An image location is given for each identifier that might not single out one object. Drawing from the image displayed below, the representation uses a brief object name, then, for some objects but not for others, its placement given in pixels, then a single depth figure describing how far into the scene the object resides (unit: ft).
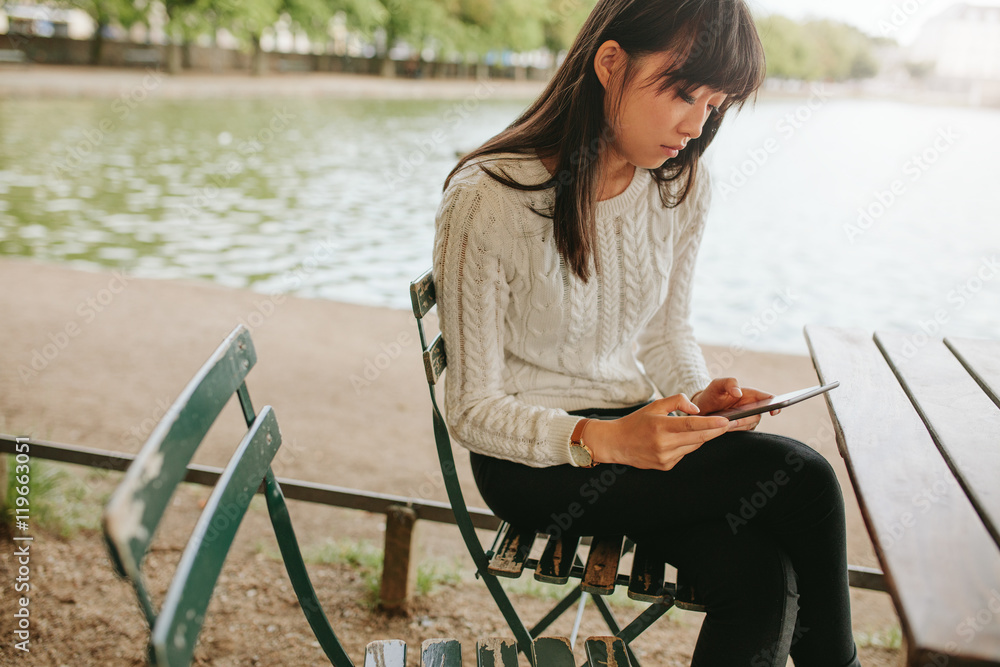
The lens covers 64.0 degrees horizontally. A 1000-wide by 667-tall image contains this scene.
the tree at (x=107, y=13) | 79.10
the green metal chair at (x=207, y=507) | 2.53
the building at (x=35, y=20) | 85.51
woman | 4.41
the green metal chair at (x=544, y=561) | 4.68
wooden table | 2.74
